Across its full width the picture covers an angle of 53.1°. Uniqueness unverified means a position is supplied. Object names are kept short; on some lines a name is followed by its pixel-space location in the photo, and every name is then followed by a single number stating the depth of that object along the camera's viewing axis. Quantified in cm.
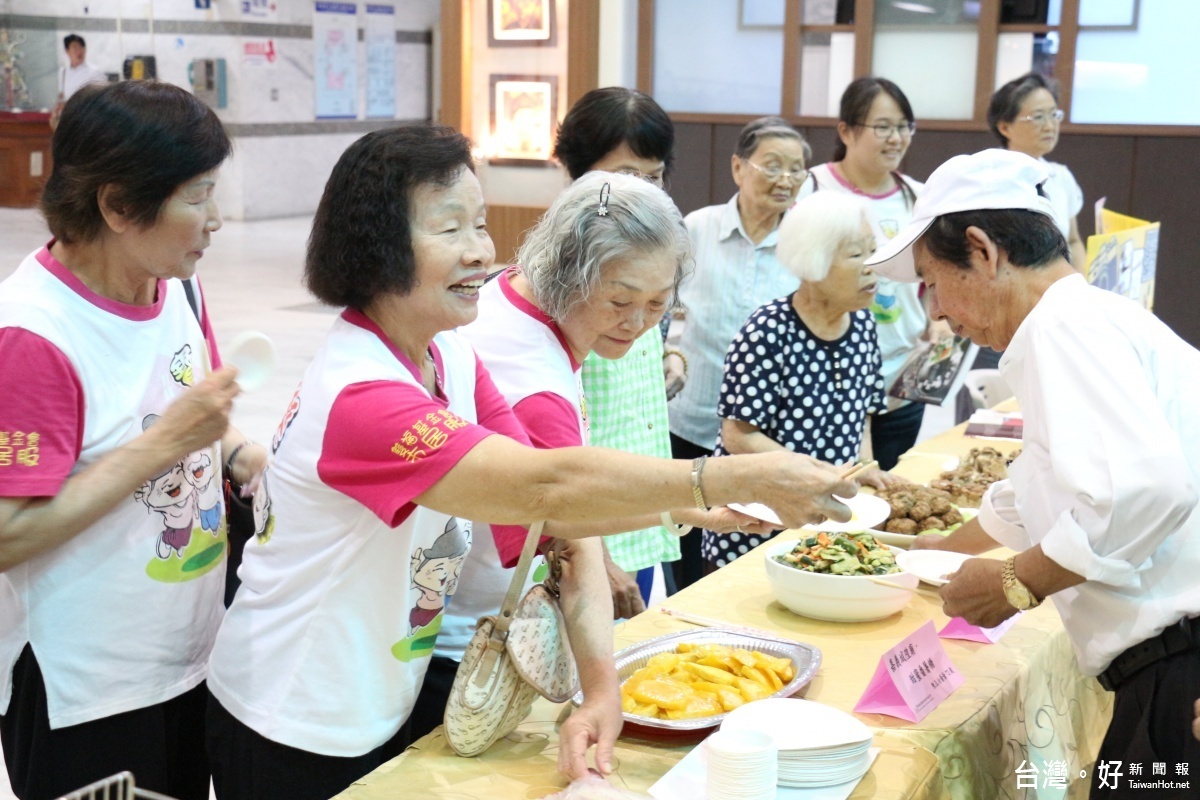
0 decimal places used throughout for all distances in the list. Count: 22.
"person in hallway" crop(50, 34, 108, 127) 1386
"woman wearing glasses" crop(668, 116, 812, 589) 362
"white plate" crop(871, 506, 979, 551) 249
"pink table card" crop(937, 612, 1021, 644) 217
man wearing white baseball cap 159
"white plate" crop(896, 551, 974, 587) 229
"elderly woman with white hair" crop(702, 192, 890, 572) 294
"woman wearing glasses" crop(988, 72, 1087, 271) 498
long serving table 163
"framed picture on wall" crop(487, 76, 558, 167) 782
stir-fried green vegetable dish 220
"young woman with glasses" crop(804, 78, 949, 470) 391
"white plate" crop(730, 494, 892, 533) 253
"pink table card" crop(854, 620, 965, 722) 182
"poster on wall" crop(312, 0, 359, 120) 1549
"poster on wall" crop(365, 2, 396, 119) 1642
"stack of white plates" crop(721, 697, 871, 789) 158
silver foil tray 187
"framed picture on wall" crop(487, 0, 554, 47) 760
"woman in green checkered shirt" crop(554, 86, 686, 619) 249
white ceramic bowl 214
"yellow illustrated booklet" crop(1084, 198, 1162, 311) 372
